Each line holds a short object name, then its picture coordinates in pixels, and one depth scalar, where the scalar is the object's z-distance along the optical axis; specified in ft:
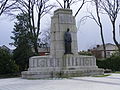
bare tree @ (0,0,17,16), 62.49
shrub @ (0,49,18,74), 51.66
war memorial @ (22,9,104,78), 40.67
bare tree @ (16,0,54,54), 64.39
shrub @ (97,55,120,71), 62.12
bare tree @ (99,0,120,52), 73.92
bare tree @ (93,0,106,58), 76.06
